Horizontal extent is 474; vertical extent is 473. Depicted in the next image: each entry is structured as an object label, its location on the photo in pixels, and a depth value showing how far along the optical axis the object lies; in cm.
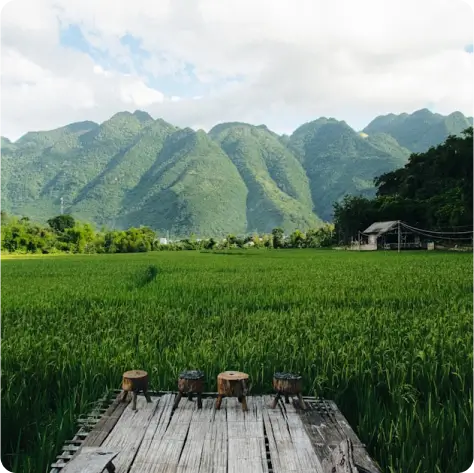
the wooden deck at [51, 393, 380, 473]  244
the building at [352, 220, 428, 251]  5094
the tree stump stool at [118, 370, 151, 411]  326
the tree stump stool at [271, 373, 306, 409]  321
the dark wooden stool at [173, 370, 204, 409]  324
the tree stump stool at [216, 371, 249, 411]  316
